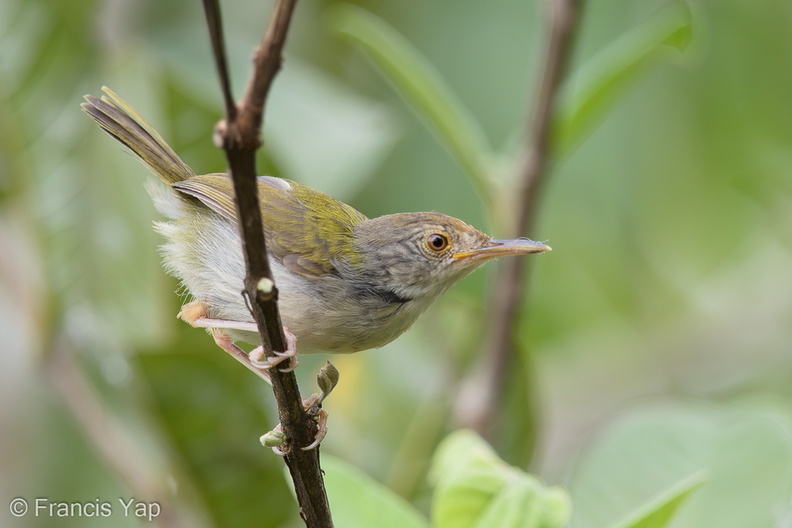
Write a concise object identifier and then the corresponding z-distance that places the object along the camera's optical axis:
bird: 4.45
